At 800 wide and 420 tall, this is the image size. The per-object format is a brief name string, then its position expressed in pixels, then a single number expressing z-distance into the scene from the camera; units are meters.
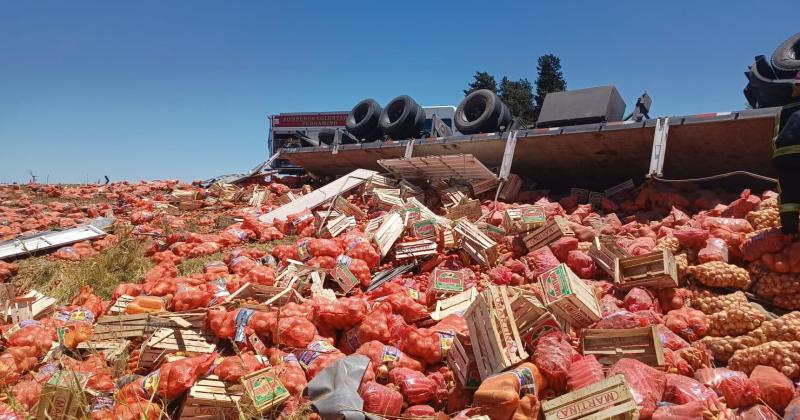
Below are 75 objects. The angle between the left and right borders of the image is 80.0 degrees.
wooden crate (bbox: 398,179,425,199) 9.91
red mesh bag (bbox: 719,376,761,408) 3.28
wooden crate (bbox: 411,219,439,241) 6.97
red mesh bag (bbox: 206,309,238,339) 4.42
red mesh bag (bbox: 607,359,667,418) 3.08
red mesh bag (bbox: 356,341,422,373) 4.01
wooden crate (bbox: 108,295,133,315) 5.26
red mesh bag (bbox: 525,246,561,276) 5.79
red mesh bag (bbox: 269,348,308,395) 3.71
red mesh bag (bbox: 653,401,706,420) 2.92
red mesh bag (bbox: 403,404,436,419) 3.58
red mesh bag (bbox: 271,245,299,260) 7.08
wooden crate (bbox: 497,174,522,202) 9.20
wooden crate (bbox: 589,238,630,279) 5.46
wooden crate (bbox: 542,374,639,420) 2.81
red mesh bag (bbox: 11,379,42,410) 3.66
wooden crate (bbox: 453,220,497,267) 6.36
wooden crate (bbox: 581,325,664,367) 3.57
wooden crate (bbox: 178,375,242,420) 3.56
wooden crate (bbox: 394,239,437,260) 6.70
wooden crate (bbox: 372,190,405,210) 9.23
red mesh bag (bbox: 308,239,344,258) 6.80
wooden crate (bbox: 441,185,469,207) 9.14
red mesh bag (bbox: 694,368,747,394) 3.42
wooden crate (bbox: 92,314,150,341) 4.62
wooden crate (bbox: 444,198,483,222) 8.26
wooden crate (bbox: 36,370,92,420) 3.16
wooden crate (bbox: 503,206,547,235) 6.58
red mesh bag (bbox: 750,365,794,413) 3.20
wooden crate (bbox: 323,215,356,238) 8.10
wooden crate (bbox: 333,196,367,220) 9.17
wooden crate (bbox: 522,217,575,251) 6.27
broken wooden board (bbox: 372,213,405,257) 6.93
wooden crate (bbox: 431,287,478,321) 4.99
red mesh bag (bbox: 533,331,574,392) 3.42
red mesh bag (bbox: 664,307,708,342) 4.29
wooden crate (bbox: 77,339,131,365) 4.29
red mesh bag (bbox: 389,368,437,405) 3.74
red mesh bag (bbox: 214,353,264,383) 3.68
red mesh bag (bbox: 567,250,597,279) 5.62
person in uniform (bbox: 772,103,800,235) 4.73
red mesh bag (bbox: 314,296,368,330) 4.63
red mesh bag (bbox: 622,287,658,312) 4.61
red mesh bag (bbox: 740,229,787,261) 4.86
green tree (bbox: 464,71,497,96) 33.00
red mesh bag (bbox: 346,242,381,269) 6.56
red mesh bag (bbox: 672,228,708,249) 5.43
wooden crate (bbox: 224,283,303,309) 5.23
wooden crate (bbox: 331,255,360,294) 5.98
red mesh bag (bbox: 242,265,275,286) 5.96
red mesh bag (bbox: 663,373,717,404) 3.19
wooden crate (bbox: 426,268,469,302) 5.50
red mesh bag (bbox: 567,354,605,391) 3.27
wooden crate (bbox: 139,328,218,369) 4.22
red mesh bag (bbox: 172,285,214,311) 5.28
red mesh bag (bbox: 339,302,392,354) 4.40
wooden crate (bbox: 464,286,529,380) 3.51
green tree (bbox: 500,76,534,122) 31.55
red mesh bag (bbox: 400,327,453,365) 4.09
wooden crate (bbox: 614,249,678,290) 4.78
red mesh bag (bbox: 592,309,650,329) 3.94
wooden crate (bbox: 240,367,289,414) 3.38
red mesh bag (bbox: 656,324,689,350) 3.96
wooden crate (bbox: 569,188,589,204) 8.91
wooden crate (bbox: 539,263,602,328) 4.07
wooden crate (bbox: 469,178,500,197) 9.31
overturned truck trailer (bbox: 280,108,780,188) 6.96
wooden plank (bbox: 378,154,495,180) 9.20
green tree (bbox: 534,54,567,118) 30.97
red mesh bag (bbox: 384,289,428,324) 4.89
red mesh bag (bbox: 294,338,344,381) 3.95
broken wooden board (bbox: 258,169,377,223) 10.05
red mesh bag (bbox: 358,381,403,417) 3.50
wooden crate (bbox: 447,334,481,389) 3.71
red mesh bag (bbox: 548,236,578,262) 6.05
